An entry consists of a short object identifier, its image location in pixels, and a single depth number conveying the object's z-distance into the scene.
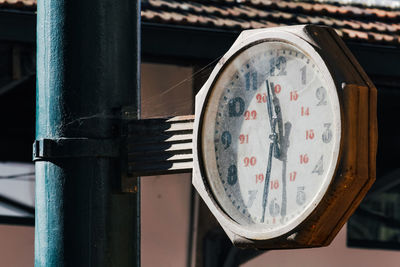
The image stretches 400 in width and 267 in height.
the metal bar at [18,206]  16.12
